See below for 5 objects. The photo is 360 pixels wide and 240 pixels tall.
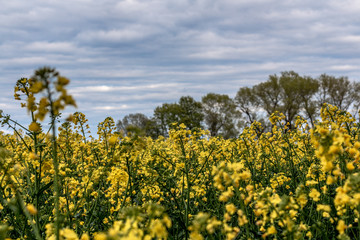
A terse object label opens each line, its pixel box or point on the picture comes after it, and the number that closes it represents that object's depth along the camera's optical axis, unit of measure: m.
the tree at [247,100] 49.03
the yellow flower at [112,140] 2.78
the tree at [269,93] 47.78
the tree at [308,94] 45.25
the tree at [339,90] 46.31
